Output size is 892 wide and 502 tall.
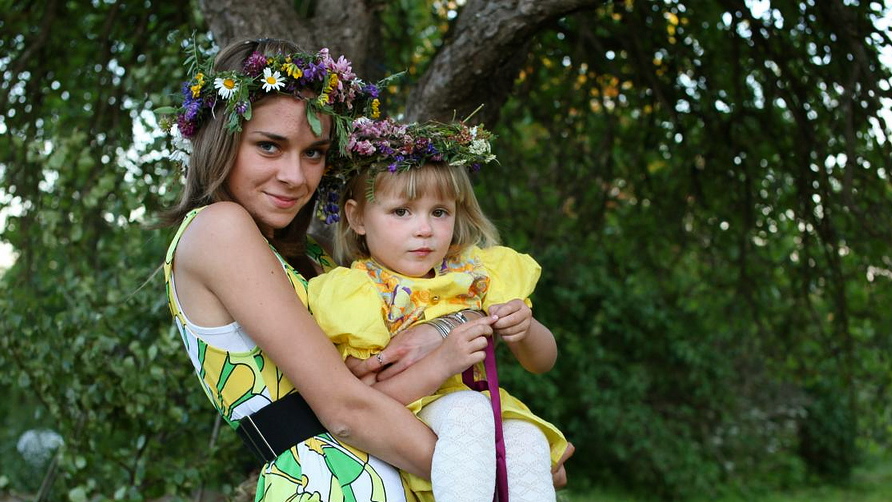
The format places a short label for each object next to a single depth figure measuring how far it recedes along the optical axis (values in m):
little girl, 2.04
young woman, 1.99
